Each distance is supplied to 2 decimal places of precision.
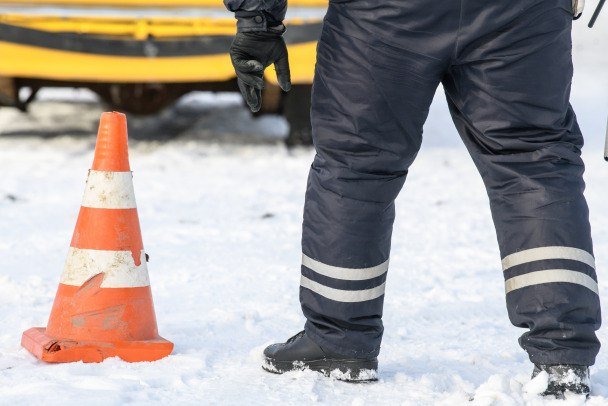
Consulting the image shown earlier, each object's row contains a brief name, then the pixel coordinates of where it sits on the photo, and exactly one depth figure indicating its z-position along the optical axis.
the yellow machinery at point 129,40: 11.98
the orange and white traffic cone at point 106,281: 5.16
